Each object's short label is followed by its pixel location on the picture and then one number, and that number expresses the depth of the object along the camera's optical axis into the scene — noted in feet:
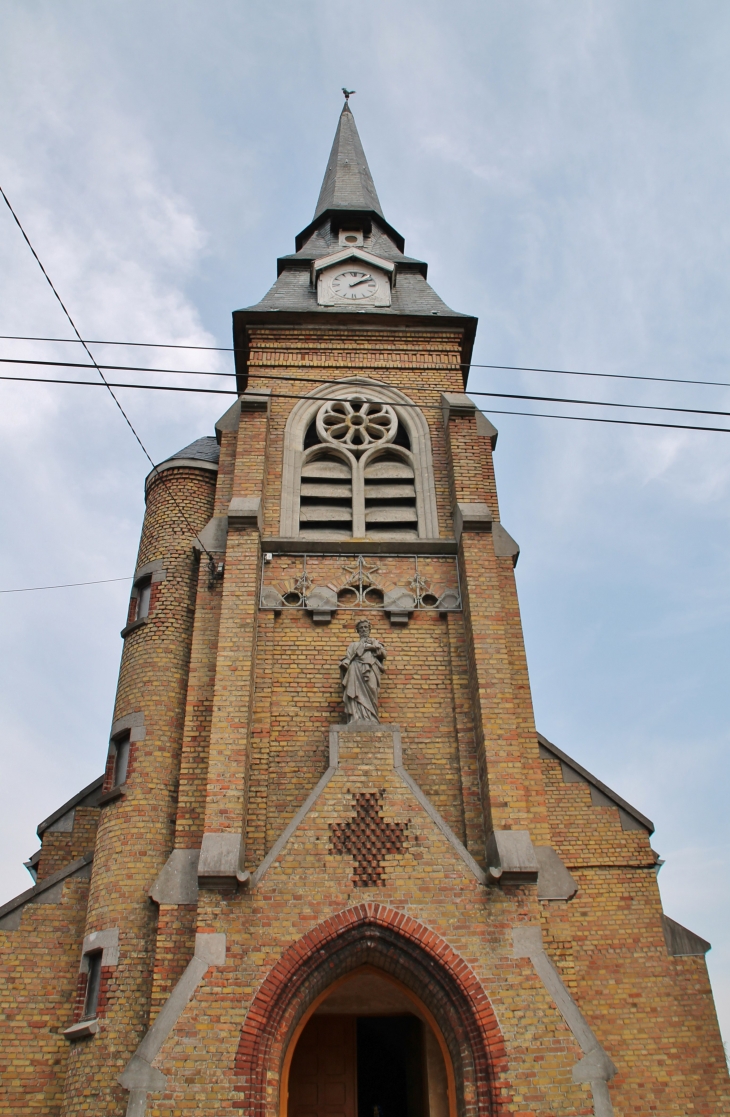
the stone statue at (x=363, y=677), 34.91
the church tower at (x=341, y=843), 28.66
